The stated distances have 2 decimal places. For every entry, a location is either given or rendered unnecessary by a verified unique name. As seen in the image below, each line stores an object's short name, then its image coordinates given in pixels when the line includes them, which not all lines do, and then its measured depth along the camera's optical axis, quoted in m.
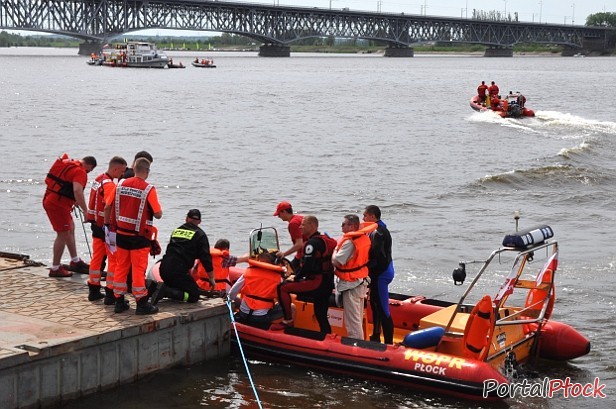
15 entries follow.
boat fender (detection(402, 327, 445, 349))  10.25
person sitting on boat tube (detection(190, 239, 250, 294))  11.57
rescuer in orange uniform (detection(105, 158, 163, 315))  10.08
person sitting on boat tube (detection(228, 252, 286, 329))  10.66
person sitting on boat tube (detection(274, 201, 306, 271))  11.25
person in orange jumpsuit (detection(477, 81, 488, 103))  46.47
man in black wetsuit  10.42
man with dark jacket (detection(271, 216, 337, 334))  10.38
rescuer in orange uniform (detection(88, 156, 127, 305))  10.66
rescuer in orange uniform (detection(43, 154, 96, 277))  11.56
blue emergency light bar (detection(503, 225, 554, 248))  9.91
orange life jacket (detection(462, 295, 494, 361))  9.80
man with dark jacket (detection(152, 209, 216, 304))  10.66
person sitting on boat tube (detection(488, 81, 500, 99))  46.09
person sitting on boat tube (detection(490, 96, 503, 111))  46.11
